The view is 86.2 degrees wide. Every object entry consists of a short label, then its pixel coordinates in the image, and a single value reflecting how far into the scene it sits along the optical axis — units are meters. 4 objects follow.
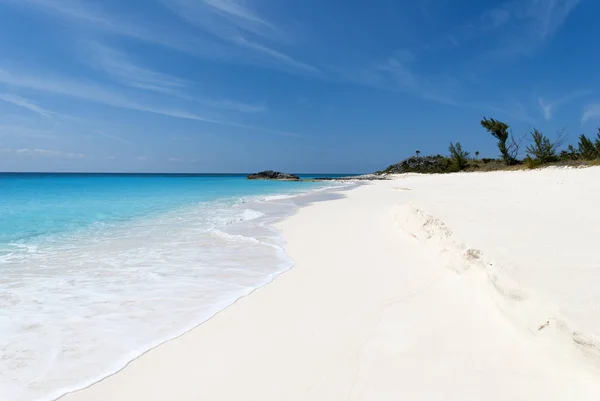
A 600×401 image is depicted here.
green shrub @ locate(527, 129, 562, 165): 29.48
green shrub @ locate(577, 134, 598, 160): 28.12
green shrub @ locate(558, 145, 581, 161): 29.59
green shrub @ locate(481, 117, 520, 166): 37.22
